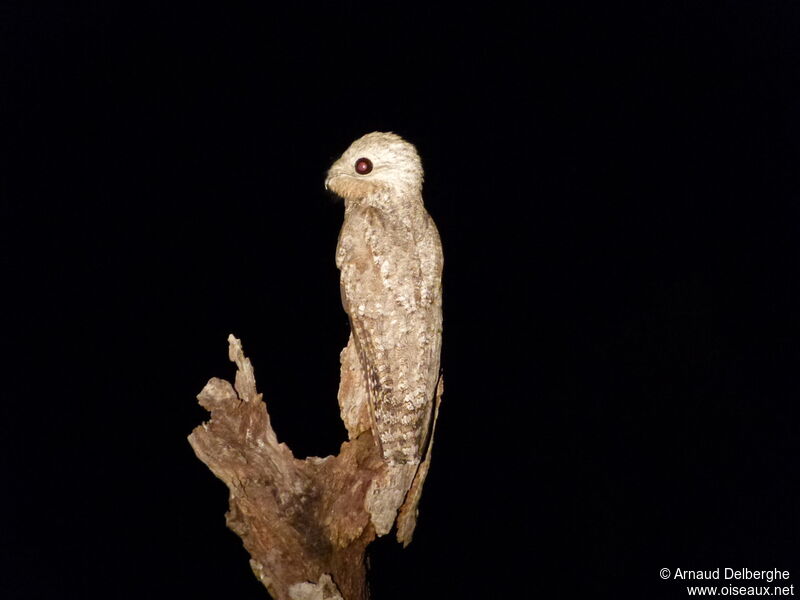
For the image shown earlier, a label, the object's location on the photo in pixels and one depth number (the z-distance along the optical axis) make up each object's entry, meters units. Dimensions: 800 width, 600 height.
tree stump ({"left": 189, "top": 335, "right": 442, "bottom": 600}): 2.96
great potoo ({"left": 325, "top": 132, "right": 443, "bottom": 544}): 2.87
